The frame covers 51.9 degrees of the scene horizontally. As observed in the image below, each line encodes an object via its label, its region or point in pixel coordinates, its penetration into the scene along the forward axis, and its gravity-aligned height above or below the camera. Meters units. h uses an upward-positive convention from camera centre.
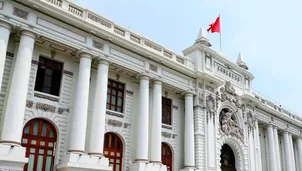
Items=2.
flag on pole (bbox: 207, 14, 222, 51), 23.72 +10.24
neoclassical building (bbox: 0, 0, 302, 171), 13.22 +3.31
